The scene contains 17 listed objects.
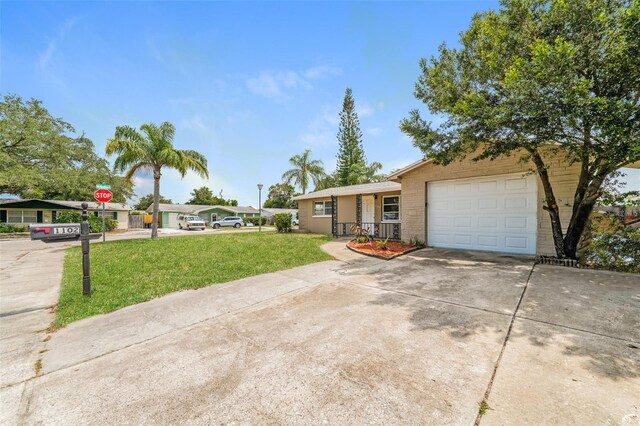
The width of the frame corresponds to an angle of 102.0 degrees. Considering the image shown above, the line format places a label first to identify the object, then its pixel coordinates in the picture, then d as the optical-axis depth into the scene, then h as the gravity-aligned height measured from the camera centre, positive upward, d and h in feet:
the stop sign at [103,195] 35.05 +2.22
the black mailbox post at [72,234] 13.69 -1.29
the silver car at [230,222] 109.40 -4.71
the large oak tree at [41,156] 70.33 +17.59
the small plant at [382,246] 30.60 -4.22
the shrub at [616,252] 18.26 -3.04
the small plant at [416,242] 31.81 -4.00
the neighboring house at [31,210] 76.74 +0.36
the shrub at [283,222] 61.21 -2.66
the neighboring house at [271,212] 150.70 -0.78
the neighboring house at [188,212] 123.75 -0.54
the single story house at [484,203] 24.06 +0.83
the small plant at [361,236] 35.78 -3.62
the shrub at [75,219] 75.28 -2.30
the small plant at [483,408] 6.13 -4.79
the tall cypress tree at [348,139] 104.68 +29.12
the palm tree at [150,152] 43.37 +10.17
